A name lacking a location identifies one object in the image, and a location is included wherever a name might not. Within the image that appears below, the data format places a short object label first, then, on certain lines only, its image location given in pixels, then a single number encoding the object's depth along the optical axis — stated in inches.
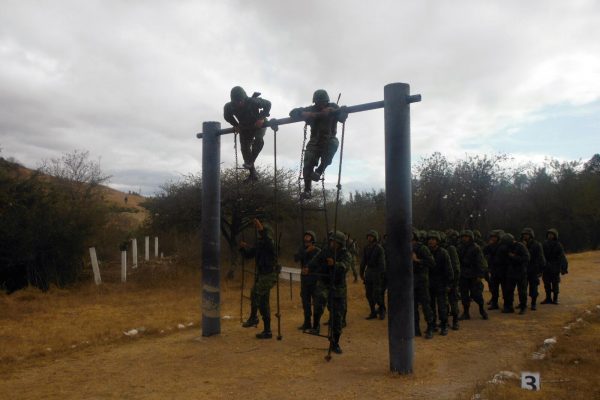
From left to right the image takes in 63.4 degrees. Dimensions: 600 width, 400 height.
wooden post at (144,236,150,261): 742.6
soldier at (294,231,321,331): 335.9
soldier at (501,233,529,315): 411.2
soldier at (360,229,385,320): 406.9
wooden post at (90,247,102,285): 627.2
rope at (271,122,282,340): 298.8
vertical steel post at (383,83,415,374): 240.5
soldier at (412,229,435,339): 330.0
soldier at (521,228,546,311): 431.5
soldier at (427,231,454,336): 340.8
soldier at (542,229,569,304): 448.8
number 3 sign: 186.7
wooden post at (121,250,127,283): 646.5
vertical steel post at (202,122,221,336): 332.8
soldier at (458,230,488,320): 390.0
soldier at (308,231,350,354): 289.9
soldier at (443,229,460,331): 357.1
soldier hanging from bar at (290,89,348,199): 273.1
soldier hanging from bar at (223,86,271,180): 316.5
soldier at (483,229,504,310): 429.4
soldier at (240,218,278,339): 322.3
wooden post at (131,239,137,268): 703.1
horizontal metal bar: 258.1
